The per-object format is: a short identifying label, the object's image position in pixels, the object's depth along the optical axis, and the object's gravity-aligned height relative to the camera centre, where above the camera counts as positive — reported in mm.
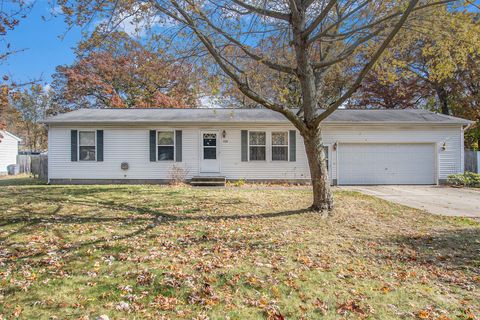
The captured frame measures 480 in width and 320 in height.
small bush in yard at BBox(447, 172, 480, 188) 12438 -775
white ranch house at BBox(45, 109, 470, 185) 12539 +670
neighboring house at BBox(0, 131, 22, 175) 20969 +1066
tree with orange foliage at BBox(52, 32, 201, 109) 23812 +6796
